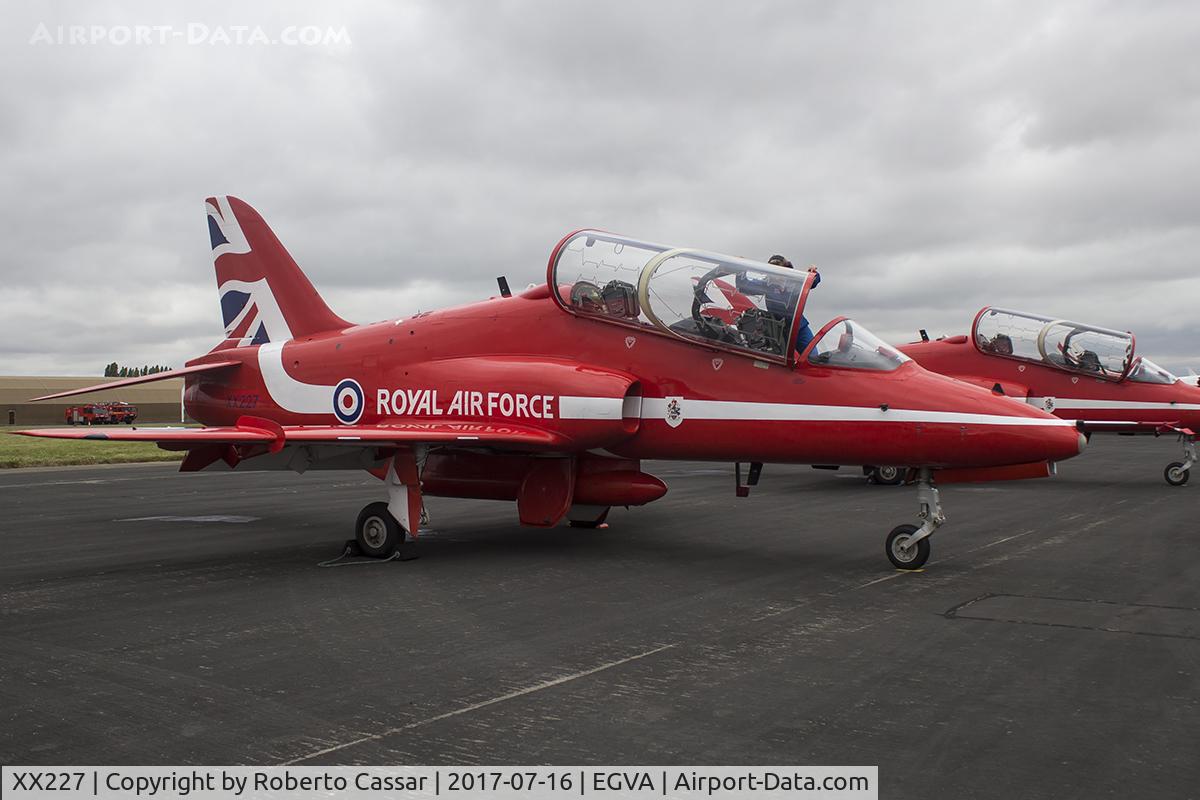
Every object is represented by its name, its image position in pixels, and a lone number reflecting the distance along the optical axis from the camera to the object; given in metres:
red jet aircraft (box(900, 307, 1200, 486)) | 19.44
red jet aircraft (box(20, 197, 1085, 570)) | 8.82
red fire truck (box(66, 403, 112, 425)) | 57.31
